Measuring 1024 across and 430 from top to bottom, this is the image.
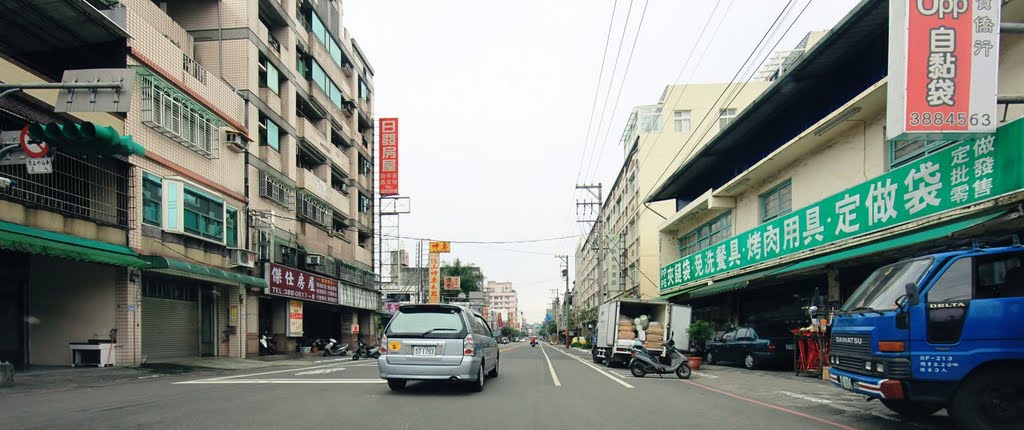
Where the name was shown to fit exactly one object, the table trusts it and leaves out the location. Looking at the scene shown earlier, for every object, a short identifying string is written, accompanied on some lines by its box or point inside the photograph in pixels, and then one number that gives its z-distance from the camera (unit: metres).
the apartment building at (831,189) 11.30
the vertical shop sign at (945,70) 10.66
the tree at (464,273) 92.44
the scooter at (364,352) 29.20
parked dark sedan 19.81
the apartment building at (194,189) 16.92
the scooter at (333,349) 32.62
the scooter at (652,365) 17.41
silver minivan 11.20
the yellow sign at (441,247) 60.12
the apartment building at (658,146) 49.09
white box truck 22.42
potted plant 22.47
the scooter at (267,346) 28.35
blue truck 7.08
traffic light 10.04
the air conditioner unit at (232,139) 25.02
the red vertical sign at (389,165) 46.28
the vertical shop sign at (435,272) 59.91
